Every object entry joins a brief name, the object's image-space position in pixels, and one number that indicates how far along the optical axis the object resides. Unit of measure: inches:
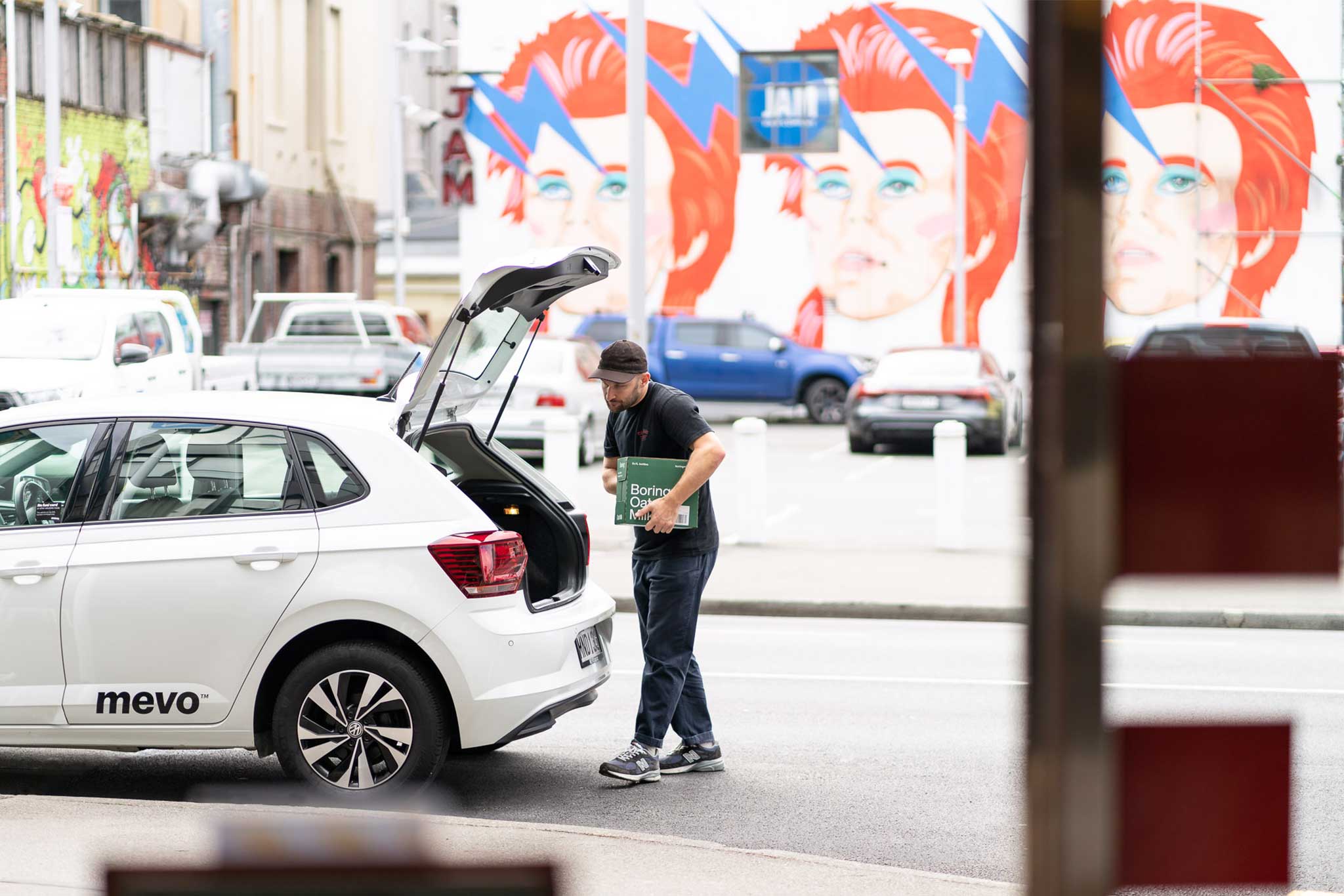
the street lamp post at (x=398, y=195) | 1427.2
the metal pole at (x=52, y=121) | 930.1
